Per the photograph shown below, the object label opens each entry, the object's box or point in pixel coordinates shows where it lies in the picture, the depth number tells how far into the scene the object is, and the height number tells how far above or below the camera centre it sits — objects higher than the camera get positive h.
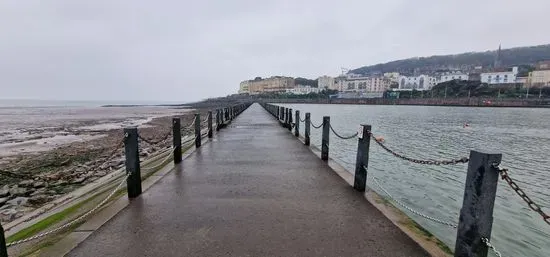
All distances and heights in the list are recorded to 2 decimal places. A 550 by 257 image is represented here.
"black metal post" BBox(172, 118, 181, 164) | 7.74 -1.22
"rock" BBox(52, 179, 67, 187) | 9.32 -2.83
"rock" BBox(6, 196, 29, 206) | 7.64 -2.79
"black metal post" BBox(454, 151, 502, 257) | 2.86 -1.04
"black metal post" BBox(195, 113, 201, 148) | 10.37 -1.33
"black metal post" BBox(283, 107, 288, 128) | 18.12 -1.48
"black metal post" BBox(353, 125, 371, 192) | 5.61 -1.19
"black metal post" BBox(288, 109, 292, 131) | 17.24 -1.57
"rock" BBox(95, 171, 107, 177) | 10.65 -2.88
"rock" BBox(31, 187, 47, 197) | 8.45 -2.81
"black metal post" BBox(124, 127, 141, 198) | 5.20 -1.21
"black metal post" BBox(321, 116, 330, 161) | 8.33 -1.22
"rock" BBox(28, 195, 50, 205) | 7.72 -2.79
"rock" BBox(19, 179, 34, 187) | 9.17 -2.81
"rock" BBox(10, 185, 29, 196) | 8.40 -2.79
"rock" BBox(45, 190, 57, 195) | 8.53 -2.83
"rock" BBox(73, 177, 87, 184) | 9.61 -2.83
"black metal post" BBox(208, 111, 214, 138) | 13.25 -1.37
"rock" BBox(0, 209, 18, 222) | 6.57 -2.76
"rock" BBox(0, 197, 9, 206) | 7.74 -2.81
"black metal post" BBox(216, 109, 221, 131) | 16.55 -1.54
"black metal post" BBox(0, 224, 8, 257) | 2.73 -1.39
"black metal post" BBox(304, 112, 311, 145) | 10.96 -1.23
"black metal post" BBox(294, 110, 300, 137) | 13.84 -1.46
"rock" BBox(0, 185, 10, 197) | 8.30 -2.78
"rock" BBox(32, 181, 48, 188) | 9.11 -2.79
